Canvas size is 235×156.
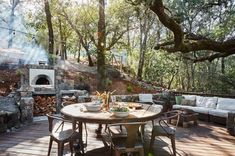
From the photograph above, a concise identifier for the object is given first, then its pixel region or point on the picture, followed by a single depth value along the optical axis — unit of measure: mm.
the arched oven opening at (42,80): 5060
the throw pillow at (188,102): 4869
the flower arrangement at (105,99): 2603
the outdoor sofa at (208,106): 4169
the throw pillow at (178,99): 5031
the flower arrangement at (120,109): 2187
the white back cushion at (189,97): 4930
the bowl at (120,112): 2167
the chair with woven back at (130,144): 1983
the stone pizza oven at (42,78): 4856
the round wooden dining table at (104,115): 2106
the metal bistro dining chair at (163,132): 2393
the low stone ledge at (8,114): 3322
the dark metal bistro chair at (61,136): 2133
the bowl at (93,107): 2431
